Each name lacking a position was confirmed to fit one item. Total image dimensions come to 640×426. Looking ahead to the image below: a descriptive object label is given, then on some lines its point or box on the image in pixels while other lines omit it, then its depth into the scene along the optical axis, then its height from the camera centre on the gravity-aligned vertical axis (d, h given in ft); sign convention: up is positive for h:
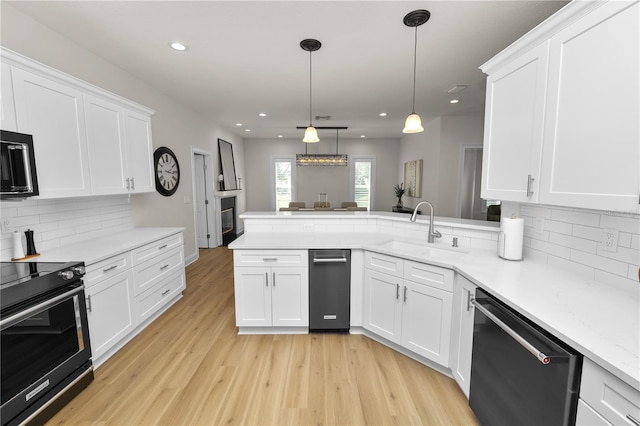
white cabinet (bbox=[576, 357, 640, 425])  2.69 -2.31
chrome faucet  8.09 -1.37
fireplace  20.04 -2.44
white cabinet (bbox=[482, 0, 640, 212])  3.59 +1.31
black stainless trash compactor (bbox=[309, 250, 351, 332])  8.01 -3.11
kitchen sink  7.25 -1.84
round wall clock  12.42 +0.90
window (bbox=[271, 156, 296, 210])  27.12 +1.02
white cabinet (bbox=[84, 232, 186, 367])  6.69 -3.09
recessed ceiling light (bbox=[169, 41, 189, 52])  8.18 +4.54
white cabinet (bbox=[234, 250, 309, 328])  8.04 -3.11
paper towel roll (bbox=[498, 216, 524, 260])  6.34 -1.19
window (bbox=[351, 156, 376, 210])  27.04 +1.13
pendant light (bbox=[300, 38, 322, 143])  8.01 +4.51
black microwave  5.32 +0.47
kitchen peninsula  3.34 -1.80
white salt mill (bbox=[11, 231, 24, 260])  6.29 -1.39
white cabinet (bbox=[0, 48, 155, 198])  5.78 +1.62
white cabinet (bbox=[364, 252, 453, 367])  6.42 -3.10
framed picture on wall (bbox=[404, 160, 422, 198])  20.76 +0.93
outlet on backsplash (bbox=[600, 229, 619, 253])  4.75 -0.94
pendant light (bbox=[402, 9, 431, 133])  6.69 +4.47
